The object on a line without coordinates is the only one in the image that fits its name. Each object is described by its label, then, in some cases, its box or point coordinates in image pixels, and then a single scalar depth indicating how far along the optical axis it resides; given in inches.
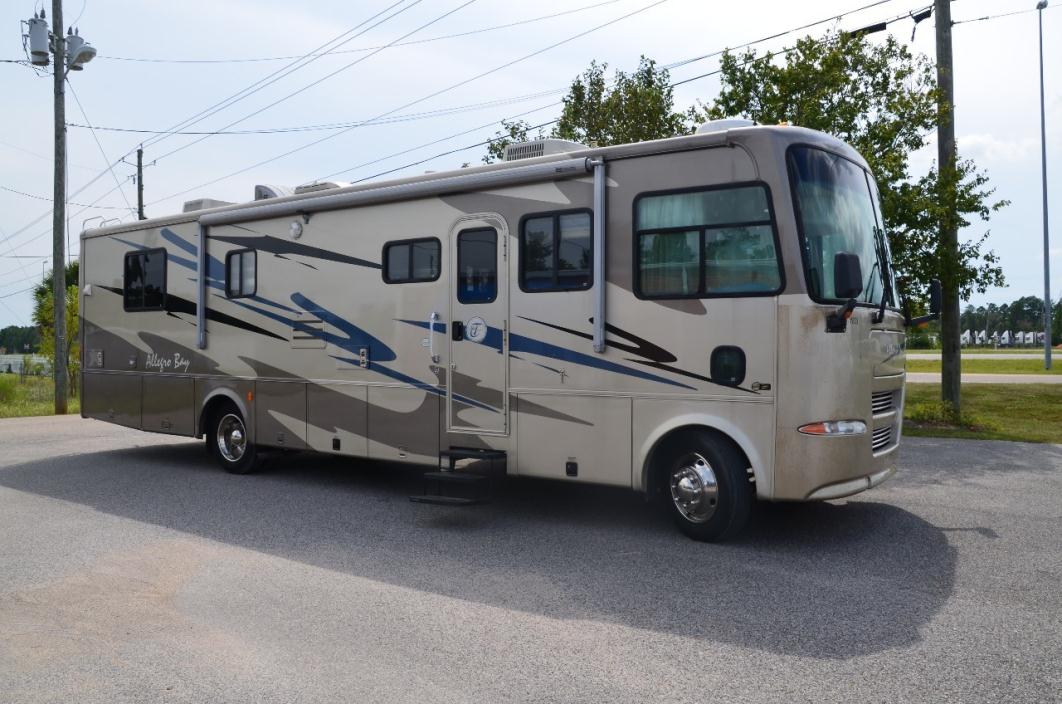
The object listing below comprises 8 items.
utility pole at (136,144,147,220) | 1359.5
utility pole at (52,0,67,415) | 737.6
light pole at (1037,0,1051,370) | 1224.2
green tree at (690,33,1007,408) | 518.0
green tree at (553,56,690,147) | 653.3
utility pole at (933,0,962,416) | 534.3
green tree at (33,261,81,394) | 1030.4
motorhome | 249.1
